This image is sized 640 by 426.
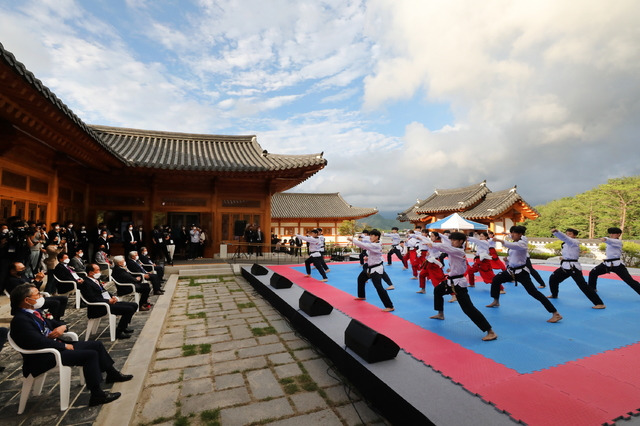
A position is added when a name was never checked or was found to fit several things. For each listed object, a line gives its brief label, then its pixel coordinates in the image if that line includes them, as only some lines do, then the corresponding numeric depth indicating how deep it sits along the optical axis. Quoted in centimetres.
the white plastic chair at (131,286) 584
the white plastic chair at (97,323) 436
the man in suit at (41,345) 271
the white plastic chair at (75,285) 569
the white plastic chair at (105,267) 865
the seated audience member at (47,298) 476
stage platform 257
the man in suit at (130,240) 1067
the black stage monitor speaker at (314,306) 489
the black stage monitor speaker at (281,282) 693
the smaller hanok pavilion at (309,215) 2967
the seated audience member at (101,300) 438
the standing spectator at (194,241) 1245
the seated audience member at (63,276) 571
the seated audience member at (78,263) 674
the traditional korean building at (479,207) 2111
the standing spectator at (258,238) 1337
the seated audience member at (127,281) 581
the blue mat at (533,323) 392
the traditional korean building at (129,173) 634
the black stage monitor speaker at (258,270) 878
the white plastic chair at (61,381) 271
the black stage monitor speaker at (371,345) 320
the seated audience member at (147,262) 819
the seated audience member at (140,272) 681
